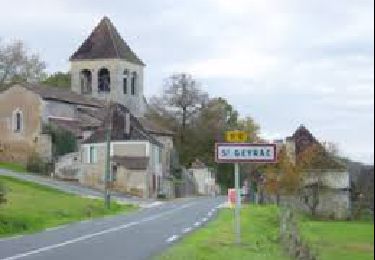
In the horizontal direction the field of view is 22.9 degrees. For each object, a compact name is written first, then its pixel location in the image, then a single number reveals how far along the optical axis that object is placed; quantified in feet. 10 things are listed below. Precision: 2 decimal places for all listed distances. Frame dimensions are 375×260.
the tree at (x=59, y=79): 446.60
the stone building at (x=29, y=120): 327.06
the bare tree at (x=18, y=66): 400.47
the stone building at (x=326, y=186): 299.38
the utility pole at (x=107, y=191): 199.52
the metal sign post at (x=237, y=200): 78.02
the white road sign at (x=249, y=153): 77.05
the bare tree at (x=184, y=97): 442.50
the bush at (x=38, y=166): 315.99
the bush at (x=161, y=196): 309.49
